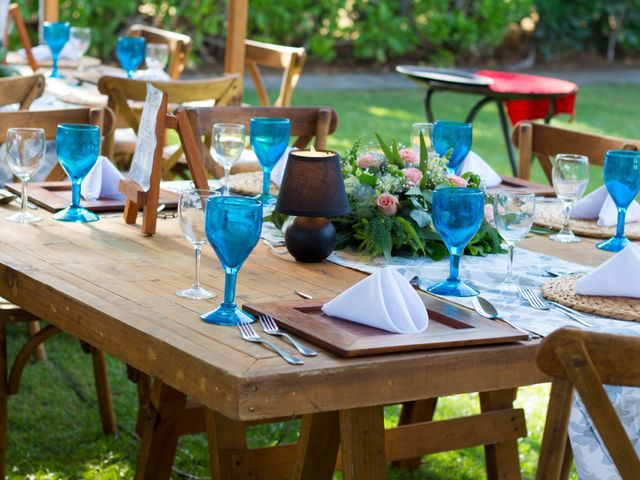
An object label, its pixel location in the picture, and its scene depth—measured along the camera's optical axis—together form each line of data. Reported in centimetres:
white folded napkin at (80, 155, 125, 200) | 405
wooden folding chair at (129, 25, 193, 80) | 881
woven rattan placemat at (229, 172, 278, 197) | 436
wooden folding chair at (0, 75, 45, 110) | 565
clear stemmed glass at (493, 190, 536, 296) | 313
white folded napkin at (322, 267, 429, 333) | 266
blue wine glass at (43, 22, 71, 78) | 813
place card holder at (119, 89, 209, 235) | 365
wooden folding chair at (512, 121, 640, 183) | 512
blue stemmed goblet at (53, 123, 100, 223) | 379
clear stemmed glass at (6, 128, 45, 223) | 374
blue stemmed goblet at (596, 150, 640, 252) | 380
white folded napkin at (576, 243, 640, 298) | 305
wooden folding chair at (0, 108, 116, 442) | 431
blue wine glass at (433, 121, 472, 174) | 442
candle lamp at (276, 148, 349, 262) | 327
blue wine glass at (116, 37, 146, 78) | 779
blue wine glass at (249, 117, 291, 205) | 421
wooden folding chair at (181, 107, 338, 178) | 521
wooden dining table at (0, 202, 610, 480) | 239
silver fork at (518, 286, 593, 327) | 287
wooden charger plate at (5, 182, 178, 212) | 394
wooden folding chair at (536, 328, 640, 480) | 207
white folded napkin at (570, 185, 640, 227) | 408
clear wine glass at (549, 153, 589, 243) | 388
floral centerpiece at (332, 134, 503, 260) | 348
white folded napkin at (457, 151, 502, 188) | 450
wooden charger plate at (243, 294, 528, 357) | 251
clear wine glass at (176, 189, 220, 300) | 292
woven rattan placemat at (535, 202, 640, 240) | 394
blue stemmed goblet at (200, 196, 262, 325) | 268
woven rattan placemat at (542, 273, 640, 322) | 291
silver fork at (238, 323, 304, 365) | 241
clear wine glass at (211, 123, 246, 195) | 414
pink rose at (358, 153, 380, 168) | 369
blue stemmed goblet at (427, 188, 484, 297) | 306
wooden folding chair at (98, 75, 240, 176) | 606
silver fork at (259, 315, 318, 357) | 248
